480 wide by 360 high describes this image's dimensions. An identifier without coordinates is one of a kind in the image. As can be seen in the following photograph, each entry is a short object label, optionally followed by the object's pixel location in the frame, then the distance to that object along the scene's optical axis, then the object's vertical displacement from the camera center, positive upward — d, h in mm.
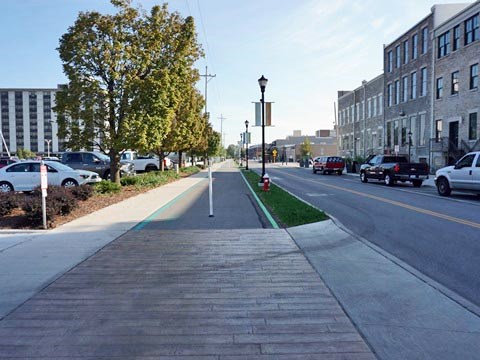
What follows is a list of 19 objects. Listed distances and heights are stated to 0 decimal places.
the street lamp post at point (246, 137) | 36859 +2920
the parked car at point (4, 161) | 30750 +694
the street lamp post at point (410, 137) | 36541 +2852
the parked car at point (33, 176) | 16219 -252
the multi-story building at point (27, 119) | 135125 +17281
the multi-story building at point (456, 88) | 28125 +6076
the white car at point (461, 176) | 15594 -362
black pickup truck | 22344 -122
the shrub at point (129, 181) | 19781 -580
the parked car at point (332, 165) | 38250 +318
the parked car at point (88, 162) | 23094 +440
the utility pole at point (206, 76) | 51872 +12225
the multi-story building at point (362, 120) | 46062 +6294
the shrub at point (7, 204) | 10133 -868
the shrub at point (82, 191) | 12856 -717
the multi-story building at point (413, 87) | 33719 +7791
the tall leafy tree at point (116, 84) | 15961 +3509
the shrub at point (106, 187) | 16016 -728
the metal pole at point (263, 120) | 20281 +2503
